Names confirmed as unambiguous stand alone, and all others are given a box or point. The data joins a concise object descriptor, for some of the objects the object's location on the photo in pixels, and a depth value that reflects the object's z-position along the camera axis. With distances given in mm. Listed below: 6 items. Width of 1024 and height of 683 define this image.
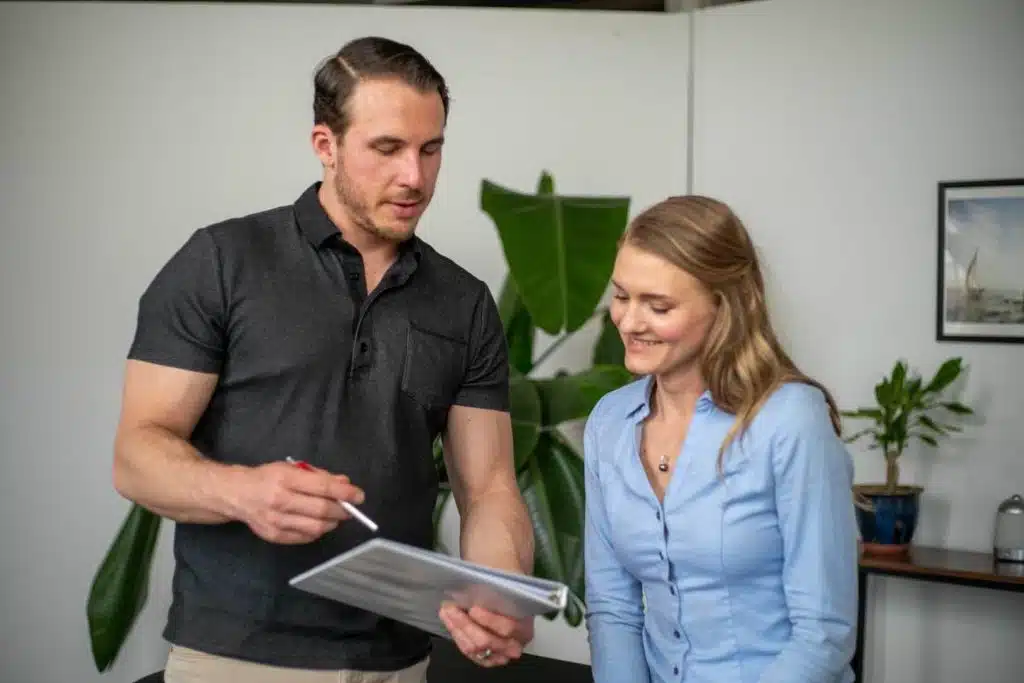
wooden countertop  3852
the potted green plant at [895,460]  4105
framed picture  4199
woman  1761
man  1848
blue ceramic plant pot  4098
